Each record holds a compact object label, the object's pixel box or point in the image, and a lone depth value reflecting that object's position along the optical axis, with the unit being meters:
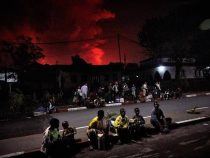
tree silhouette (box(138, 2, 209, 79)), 25.21
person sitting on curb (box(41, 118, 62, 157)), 5.60
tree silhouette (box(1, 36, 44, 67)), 18.29
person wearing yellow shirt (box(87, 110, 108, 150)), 6.14
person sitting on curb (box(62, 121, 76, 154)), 5.87
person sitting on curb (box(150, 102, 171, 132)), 7.46
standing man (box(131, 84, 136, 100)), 16.08
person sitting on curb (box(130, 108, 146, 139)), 6.99
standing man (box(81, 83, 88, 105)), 13.99
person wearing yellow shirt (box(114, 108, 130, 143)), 6.69
